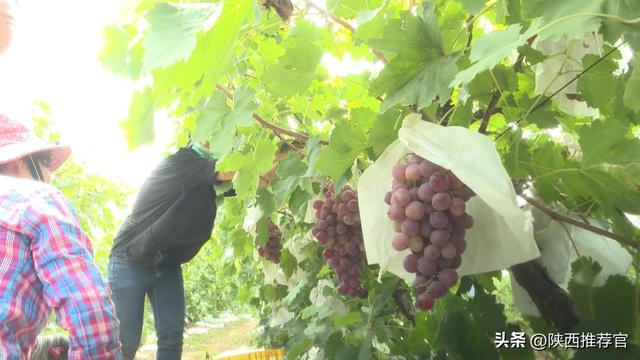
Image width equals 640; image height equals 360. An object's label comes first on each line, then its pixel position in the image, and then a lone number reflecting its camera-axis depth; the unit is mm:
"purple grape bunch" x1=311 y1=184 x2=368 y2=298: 1462
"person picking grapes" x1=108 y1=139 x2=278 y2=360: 2619
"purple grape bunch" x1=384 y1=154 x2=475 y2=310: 865
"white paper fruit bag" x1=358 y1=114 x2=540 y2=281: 800
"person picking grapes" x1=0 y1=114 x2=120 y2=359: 1334
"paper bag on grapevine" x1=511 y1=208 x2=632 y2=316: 1222
